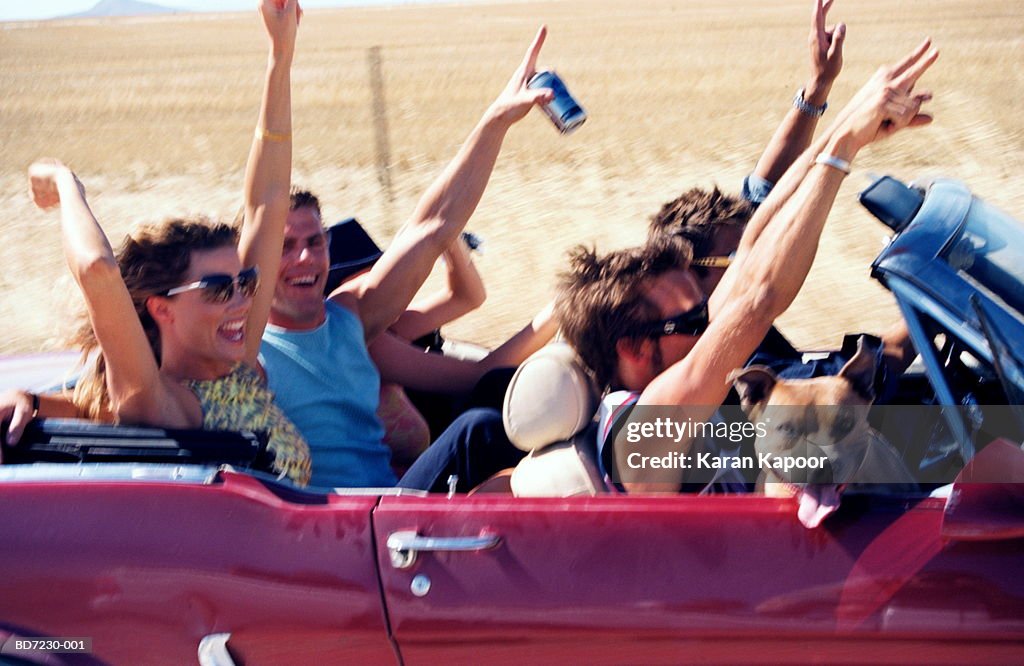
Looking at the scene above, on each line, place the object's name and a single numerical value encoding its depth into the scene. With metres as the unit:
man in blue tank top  5.29
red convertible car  4.05
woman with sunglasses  4.73
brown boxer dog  4.20
